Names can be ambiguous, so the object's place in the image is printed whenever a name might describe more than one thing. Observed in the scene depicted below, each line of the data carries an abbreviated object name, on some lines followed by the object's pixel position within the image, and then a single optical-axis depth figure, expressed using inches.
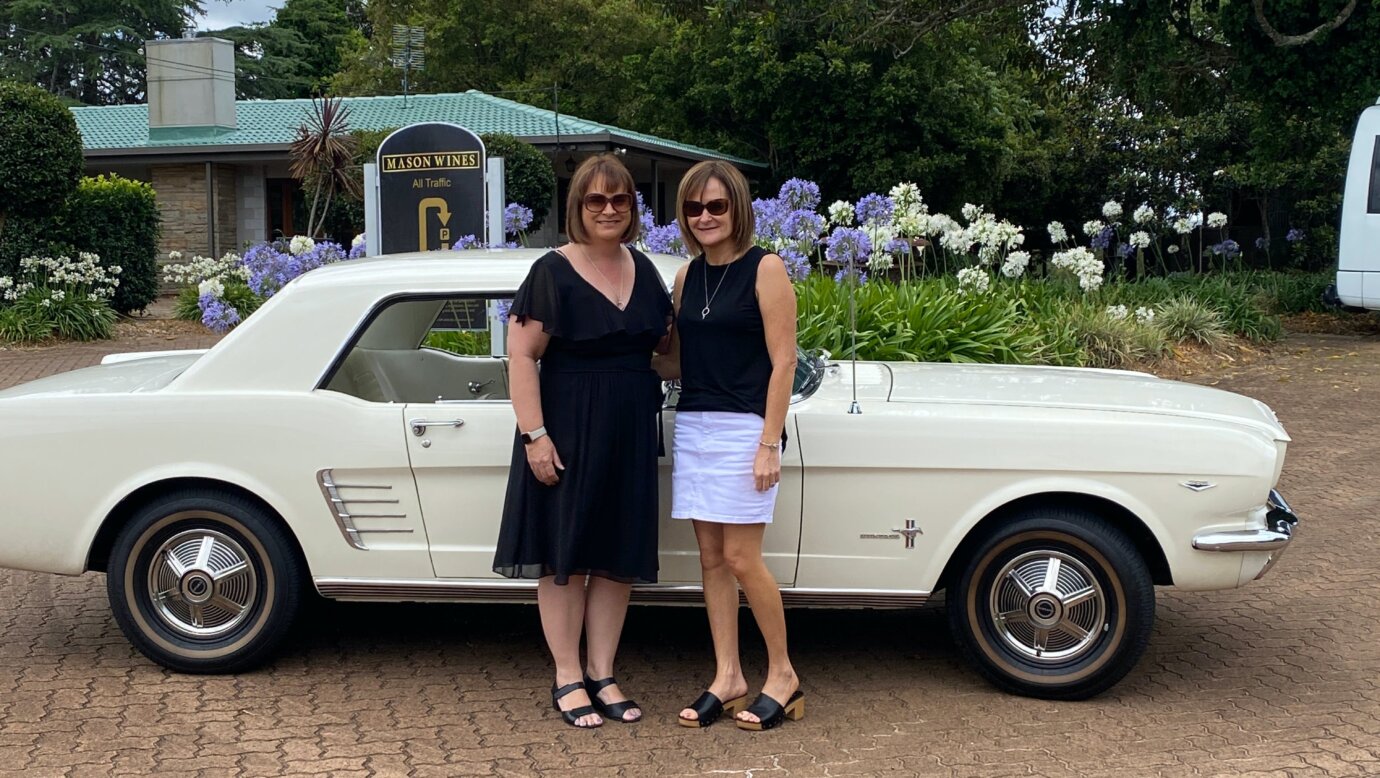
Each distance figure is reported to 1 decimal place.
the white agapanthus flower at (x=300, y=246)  381.1
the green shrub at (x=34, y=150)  627.5
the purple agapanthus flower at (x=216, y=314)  346.3
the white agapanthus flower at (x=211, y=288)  361.8
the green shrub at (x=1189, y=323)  553.9
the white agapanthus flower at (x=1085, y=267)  491.2
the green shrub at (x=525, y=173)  864.9
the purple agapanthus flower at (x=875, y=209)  378.9
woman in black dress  165.5
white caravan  603.5
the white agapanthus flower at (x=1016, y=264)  461.4
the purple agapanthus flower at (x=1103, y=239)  580.3
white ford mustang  175.6
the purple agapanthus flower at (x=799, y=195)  369.1
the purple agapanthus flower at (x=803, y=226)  360.5
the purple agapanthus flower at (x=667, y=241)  341.7
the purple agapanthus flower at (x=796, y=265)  356.8
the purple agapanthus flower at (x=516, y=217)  378.3
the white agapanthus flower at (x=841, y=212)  401.4
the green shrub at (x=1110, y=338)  490.0
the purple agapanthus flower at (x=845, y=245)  351.9
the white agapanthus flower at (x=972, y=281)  431.8
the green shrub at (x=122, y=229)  693.3
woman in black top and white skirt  163.8
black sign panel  394.9
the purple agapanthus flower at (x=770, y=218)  367.2
